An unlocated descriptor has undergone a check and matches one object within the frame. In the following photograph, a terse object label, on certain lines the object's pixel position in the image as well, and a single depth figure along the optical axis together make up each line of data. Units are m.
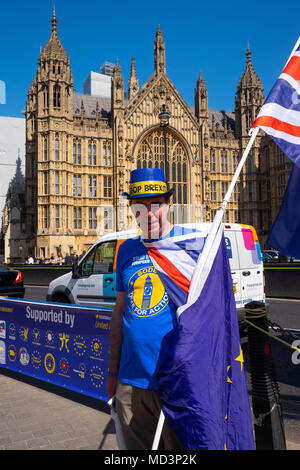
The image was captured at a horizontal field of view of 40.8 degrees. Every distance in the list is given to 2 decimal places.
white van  7.18
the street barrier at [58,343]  4.64
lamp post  18.92
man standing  2.16
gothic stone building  38.81
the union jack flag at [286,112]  2.81
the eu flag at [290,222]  2.96
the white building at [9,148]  58.34
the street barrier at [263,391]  2.98
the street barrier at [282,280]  14.34
